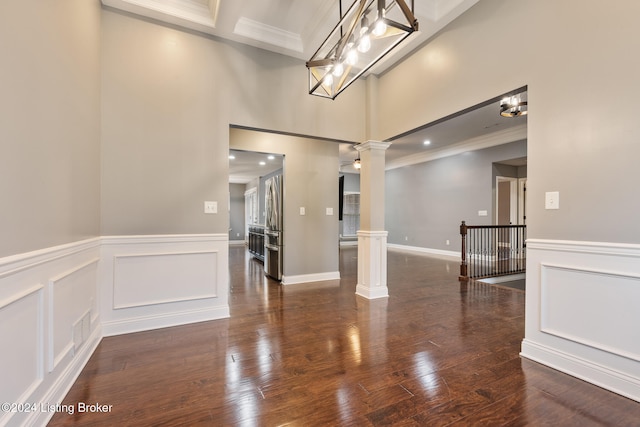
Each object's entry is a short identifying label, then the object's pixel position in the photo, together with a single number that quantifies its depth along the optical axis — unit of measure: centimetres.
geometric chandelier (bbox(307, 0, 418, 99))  171
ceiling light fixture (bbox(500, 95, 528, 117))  382
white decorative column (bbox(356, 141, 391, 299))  374
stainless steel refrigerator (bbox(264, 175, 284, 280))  466
